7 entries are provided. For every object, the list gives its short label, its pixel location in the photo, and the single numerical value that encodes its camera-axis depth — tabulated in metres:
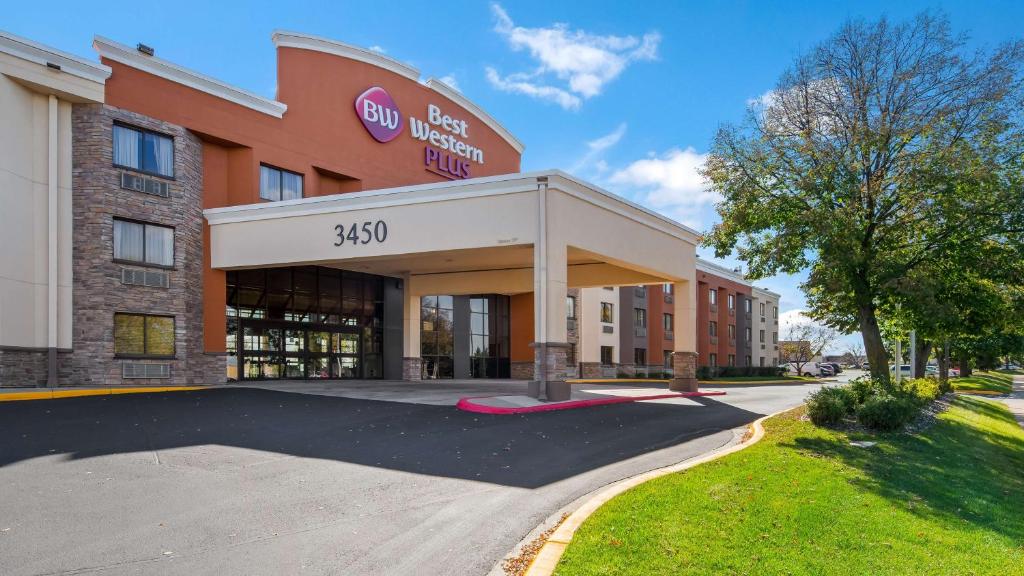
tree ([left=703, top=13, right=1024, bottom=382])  15.01
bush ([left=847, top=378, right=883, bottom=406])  14.49
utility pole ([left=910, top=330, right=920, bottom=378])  25.95
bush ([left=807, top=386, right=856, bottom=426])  13.35
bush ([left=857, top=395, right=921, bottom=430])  12.92
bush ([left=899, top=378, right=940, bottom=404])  17.99
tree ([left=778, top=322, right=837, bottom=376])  76.01
